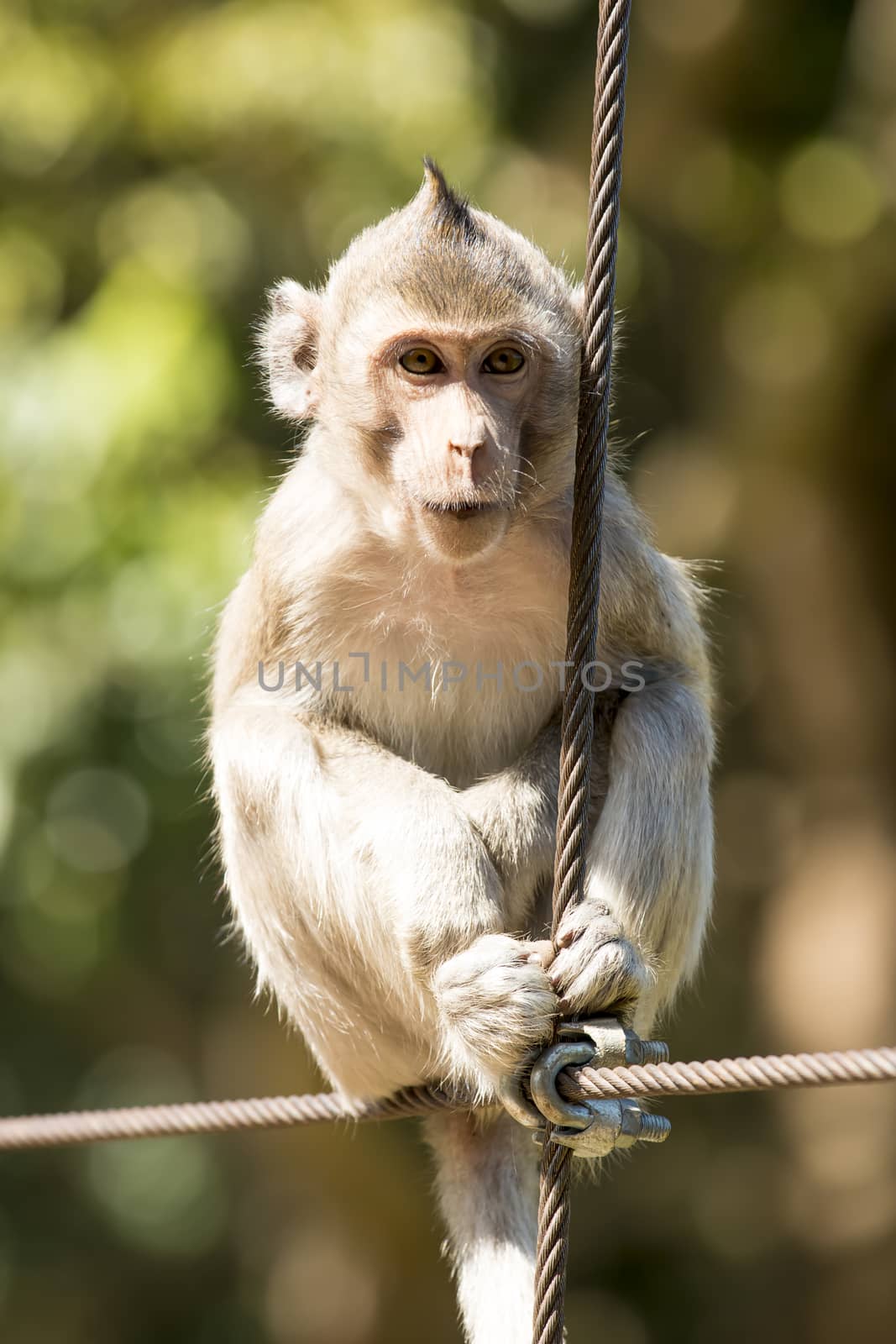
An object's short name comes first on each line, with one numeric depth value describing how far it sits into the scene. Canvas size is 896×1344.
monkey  7.89
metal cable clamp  7.08
